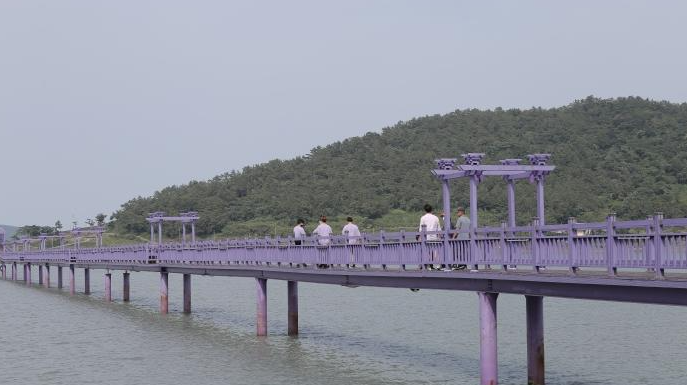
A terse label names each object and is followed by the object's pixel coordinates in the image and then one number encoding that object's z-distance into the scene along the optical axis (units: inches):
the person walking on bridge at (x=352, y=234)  1105.4
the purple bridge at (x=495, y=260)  647.1
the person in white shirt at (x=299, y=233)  1294.0
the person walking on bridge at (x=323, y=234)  1184.2
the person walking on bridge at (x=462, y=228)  900.0
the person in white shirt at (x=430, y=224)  948.0
